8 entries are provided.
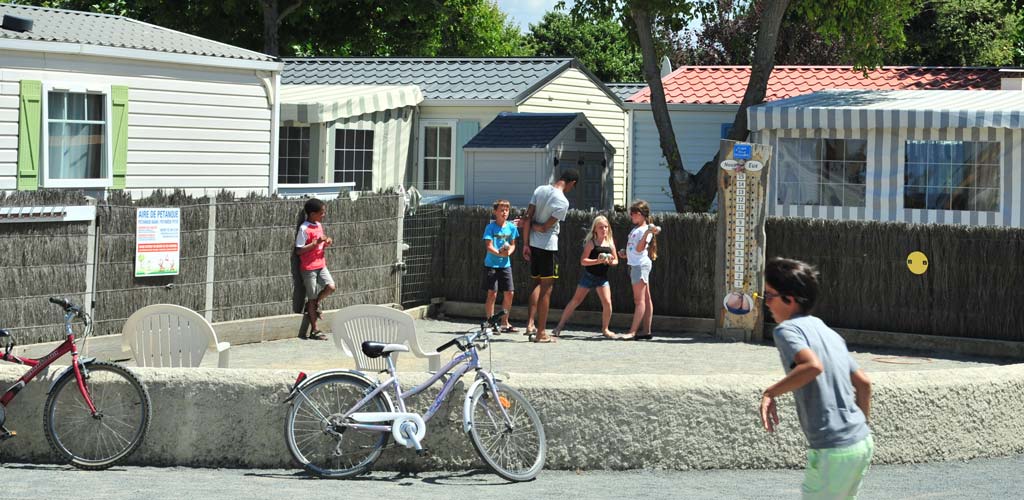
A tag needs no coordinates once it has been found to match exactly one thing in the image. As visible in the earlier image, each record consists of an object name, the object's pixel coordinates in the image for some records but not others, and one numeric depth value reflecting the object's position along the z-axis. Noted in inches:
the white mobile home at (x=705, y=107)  1082.7
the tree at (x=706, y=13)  901.2
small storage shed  914.1
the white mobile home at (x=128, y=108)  620.1
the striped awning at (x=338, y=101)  909.8
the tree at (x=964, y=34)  1640.0
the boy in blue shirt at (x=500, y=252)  621.0
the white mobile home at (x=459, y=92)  1017.5
